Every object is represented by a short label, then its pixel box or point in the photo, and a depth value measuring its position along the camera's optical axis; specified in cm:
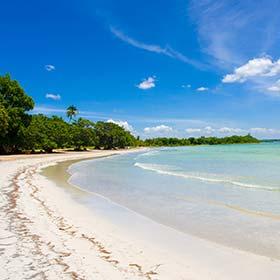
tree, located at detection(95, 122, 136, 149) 10236
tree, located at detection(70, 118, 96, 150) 8450
